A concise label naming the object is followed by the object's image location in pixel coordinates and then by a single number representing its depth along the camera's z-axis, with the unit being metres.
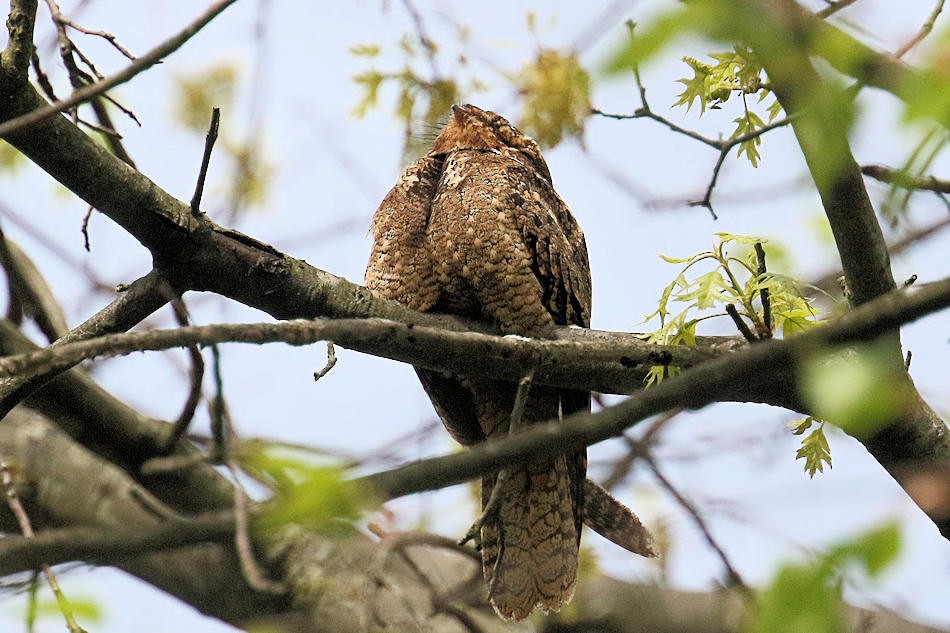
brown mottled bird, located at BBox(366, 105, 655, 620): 8.55
